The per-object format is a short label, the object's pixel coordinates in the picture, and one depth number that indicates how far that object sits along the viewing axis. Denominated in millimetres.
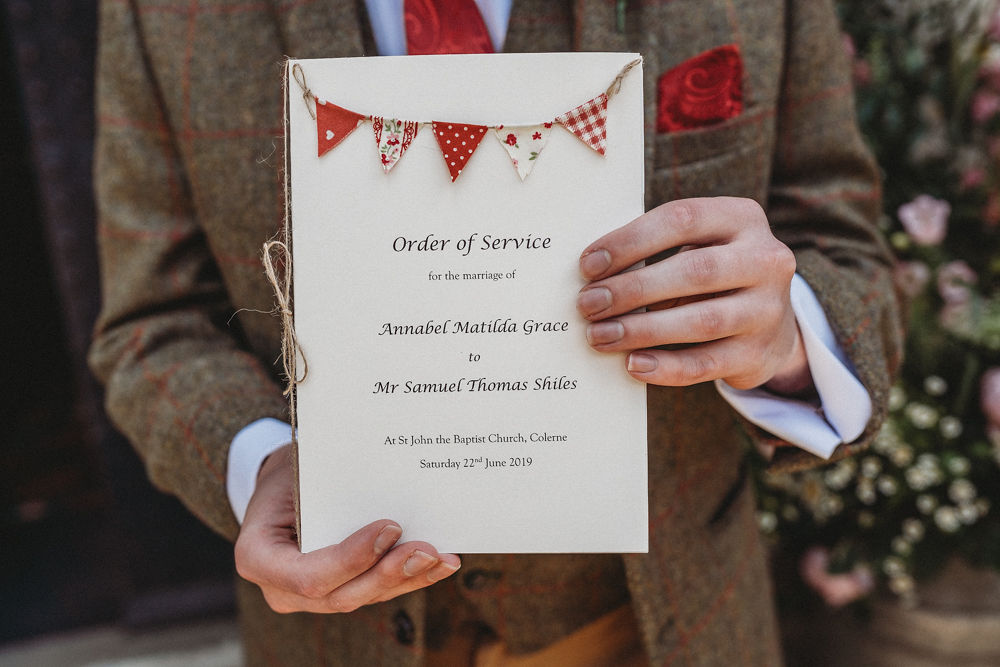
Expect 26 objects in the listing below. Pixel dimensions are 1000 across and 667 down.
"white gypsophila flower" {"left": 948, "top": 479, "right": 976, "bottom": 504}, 1075
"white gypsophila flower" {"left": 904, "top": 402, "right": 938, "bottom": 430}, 1079
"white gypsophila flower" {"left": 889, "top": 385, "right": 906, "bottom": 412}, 1107
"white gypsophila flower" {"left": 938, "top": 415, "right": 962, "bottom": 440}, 1075
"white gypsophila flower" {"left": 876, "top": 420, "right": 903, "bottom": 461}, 1105
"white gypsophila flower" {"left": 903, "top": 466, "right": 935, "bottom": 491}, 1084
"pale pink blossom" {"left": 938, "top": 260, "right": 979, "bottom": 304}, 1062
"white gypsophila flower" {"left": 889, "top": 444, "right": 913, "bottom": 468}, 1100
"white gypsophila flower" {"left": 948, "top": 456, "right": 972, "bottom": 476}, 1071
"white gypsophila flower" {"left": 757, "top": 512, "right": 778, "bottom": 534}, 1285
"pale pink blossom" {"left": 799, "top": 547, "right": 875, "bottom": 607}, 1194
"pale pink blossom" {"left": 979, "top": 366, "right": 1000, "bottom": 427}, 1005
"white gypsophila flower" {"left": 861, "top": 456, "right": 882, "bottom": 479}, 1131
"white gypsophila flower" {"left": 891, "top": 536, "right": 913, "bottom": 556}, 1149
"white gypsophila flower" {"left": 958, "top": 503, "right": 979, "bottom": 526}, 1078
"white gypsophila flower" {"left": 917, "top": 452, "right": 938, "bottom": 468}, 1092
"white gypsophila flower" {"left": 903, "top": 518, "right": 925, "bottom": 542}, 1132
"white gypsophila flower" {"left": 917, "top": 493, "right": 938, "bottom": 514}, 1104
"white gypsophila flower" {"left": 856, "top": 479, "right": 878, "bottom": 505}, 1145
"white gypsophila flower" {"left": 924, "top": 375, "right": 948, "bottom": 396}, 1085
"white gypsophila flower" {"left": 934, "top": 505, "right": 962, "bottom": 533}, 1086
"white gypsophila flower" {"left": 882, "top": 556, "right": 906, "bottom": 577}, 1148
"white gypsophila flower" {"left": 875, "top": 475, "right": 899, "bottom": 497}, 1125
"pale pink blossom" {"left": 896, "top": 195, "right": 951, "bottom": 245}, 1054
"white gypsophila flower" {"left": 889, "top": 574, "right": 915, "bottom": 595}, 1158
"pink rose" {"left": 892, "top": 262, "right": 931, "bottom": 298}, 1092
